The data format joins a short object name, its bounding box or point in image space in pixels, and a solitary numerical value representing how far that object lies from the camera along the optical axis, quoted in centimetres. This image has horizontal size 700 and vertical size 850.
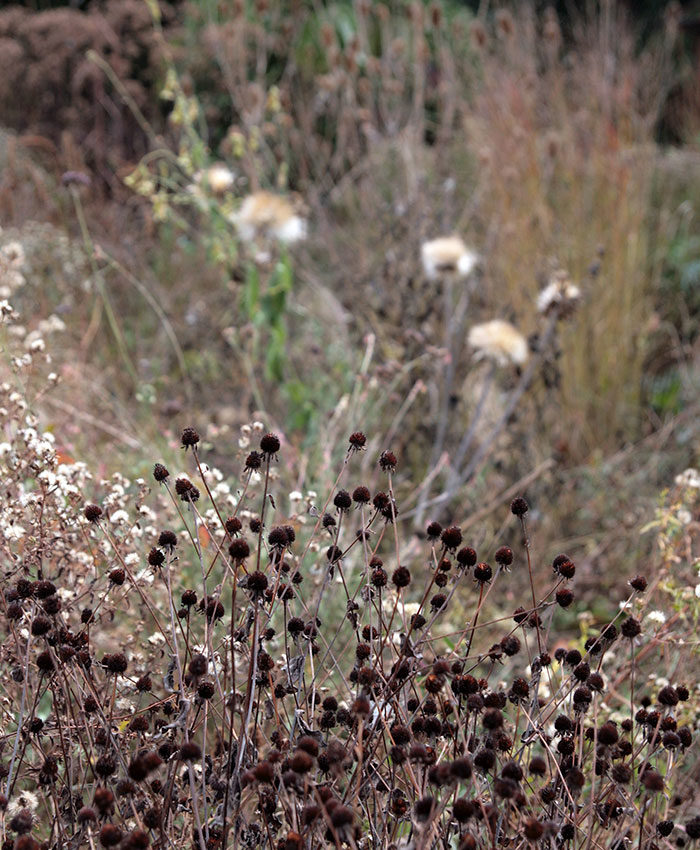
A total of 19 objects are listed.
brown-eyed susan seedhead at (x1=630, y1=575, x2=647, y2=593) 137
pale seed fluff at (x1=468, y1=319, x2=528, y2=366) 301
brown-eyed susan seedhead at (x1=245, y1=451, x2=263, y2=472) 131
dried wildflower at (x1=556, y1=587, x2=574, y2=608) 129
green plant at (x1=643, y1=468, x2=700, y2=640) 184
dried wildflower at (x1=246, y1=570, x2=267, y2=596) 116
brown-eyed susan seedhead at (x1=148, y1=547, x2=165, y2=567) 126
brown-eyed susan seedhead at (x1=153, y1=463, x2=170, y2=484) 131
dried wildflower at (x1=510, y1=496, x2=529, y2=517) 134
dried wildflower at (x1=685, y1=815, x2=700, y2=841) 114
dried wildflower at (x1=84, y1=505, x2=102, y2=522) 133
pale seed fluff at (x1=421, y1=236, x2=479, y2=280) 308
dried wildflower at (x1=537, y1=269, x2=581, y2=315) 302
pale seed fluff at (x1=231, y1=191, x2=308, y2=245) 304
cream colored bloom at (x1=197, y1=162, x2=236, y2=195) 333
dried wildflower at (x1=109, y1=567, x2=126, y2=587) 128
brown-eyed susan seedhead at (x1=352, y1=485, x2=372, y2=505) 134
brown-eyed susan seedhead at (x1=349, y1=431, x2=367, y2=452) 137
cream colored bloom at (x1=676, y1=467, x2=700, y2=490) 210
